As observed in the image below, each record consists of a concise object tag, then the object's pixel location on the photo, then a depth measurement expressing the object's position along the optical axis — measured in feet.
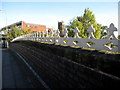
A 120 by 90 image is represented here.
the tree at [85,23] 48.29
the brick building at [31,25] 128.26
